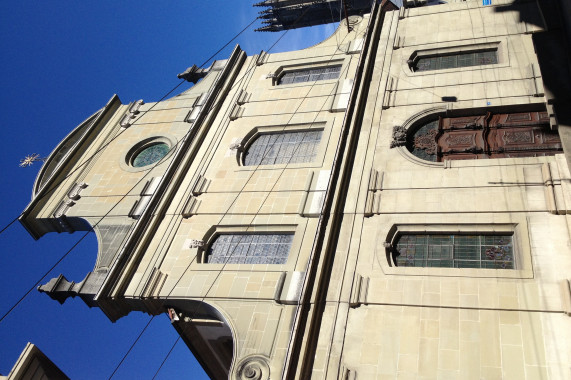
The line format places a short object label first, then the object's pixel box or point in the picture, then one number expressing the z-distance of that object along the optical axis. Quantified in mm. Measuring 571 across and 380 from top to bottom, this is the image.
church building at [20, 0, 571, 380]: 11484
